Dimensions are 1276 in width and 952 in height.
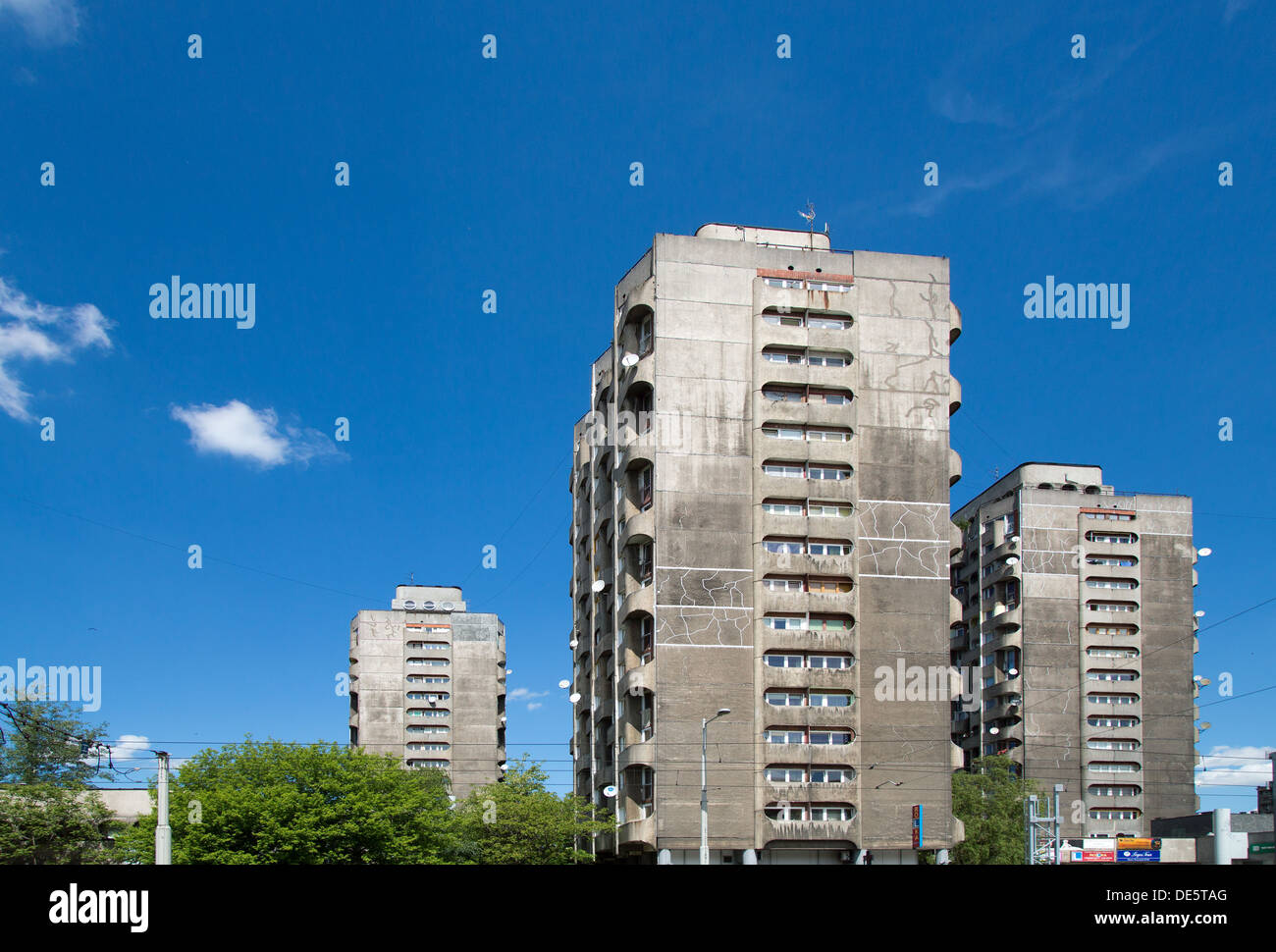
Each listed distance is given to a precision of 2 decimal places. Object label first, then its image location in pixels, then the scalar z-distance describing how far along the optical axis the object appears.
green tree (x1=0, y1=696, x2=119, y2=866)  79.81
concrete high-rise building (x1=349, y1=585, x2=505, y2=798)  161.62
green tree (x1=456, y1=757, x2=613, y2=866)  77.25
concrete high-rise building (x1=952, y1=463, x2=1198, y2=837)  115.06
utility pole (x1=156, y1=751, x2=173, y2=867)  35.97
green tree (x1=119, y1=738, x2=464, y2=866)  63.94
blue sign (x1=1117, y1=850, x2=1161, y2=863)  94.12
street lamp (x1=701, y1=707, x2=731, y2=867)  58.94
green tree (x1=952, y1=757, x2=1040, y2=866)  88.06
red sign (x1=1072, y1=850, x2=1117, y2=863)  89.68
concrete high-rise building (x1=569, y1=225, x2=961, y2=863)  67.81
